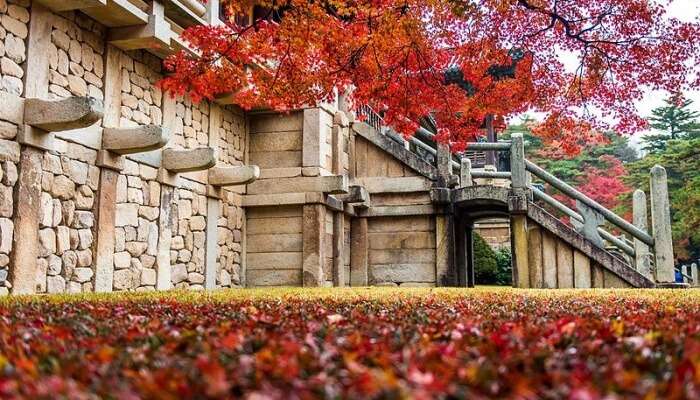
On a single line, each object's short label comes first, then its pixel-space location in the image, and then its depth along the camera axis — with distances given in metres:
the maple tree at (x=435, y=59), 7.67
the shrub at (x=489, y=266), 18.28
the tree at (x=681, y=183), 18.67
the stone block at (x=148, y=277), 8.87
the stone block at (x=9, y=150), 6.63
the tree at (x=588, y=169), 26.36
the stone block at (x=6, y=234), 6.61
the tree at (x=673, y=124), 26.84
